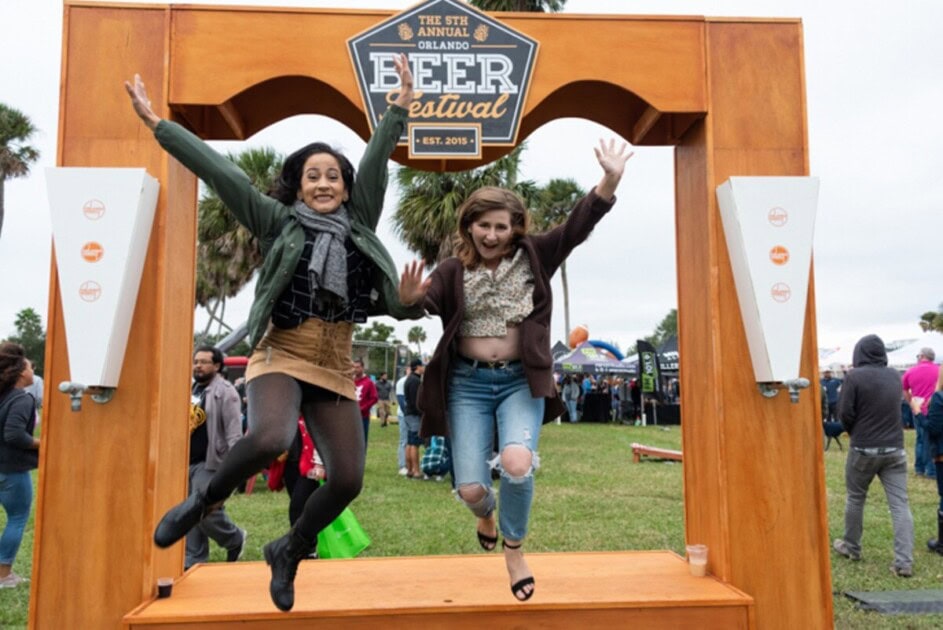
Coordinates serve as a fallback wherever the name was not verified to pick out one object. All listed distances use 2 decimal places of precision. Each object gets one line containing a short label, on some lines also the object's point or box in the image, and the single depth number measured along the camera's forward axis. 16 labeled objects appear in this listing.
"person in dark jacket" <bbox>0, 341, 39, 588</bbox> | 6.01
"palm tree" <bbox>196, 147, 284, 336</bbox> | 18.69
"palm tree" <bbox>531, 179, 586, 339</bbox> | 37.91
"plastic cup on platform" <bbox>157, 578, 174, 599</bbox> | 4.35
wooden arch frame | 4.30
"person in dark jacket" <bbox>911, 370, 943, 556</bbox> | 7.32
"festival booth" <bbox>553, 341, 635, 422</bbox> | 28.05
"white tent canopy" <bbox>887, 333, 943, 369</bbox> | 24.59
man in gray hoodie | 6.77
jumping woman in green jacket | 3.48
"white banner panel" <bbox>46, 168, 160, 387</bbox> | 4.12
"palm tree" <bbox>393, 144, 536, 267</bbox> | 14.48
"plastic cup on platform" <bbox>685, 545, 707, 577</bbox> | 4.68
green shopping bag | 6.14
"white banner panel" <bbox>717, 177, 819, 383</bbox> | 4.47
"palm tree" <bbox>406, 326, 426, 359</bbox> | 98.88
